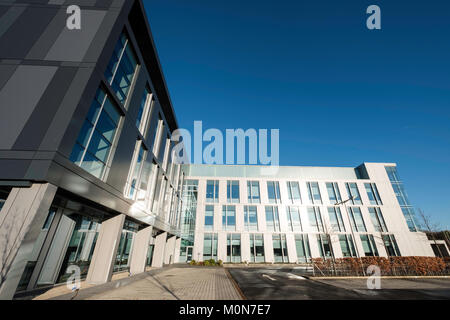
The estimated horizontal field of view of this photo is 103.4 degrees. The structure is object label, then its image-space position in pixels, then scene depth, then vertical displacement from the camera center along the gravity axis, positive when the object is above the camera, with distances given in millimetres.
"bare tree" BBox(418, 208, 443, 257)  21372 +3120
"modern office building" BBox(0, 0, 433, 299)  5418 +4300
